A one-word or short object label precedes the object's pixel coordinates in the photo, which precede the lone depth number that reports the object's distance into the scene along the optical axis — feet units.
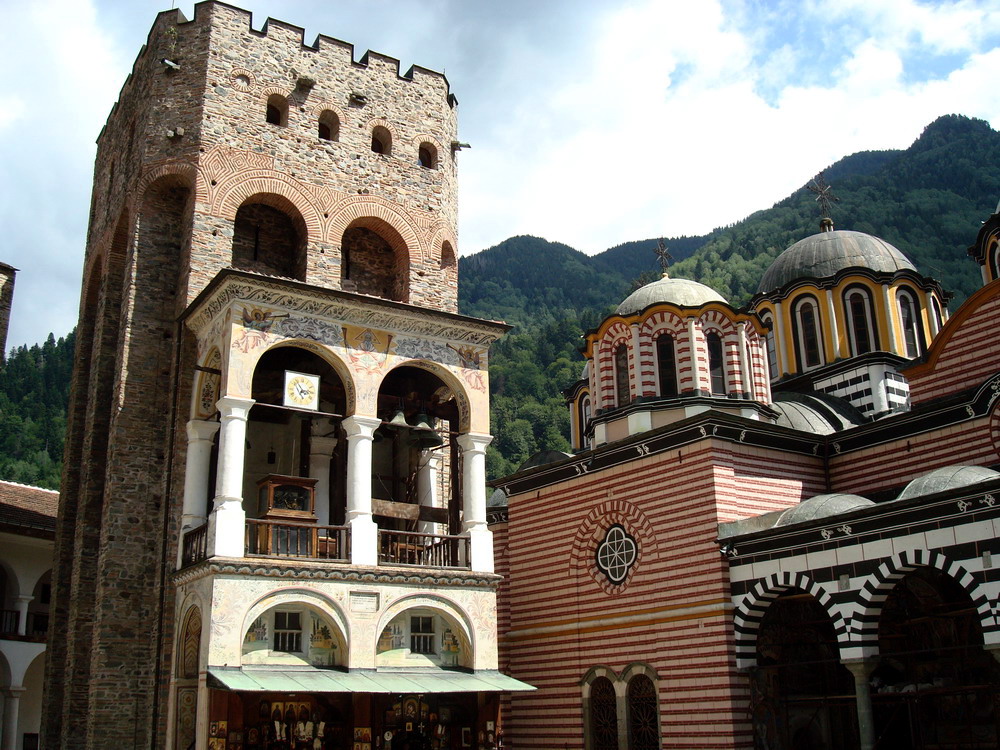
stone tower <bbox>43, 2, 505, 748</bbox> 47.16
